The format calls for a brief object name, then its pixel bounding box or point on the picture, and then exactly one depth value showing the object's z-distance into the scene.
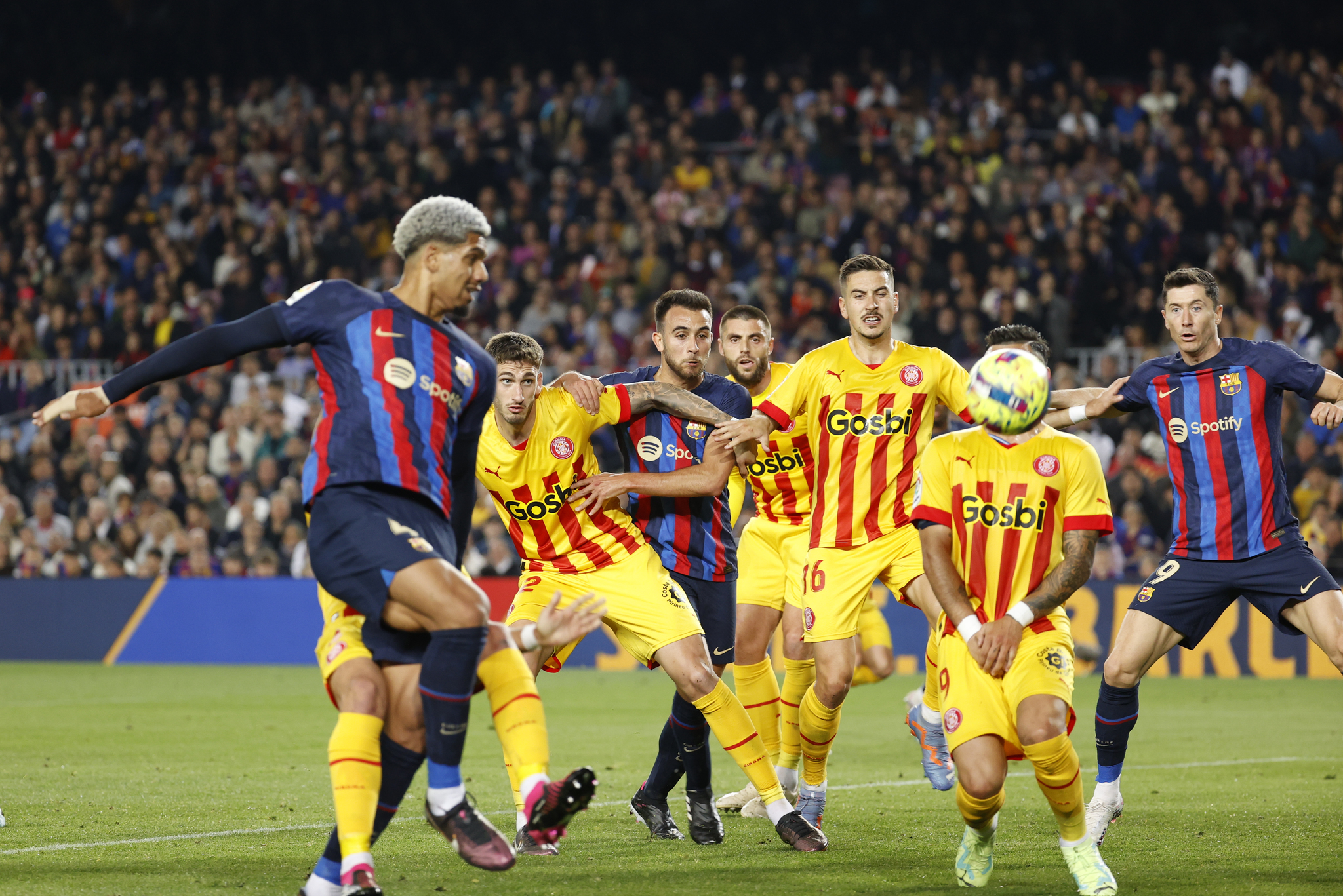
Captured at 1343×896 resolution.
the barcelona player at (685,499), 14.27
